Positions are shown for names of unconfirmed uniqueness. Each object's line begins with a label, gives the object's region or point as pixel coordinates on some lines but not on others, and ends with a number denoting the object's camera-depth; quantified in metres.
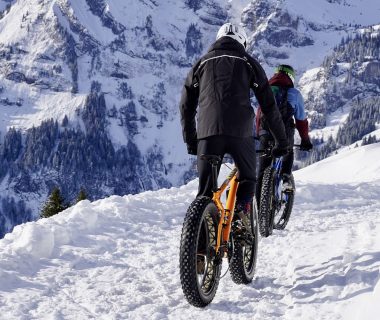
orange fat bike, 5.79
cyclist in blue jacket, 9.77
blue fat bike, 9.50
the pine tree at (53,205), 39.94
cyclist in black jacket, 6.22
